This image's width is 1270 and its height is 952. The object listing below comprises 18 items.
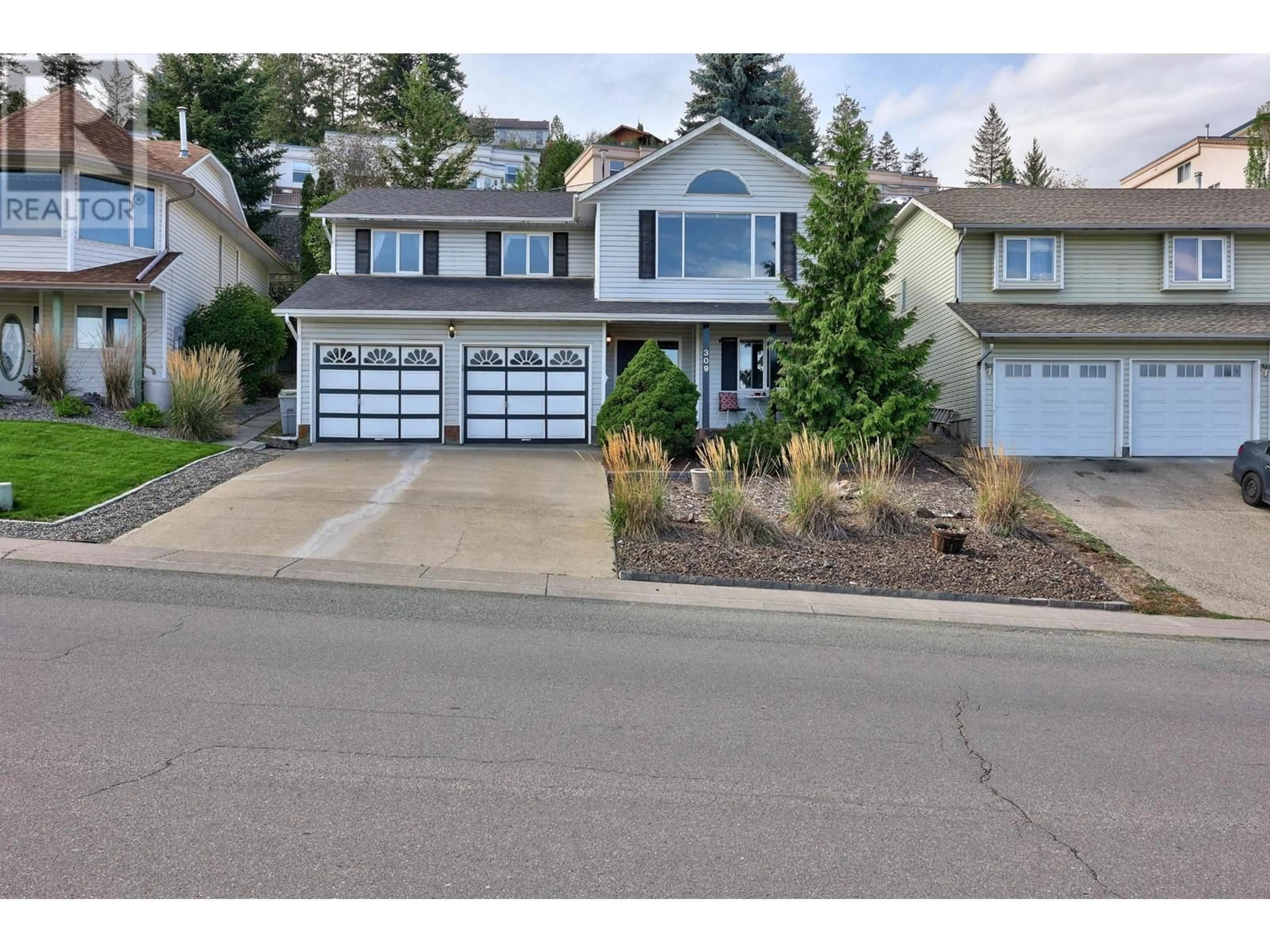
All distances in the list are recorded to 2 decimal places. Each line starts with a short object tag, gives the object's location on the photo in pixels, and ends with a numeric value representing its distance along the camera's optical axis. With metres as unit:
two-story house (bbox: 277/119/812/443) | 21.67
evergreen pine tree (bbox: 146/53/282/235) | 36.28
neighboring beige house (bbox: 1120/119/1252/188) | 40.28
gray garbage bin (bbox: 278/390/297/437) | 21.83
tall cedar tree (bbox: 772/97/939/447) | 17.84
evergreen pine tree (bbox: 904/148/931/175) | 92.81
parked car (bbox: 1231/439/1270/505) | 16.36
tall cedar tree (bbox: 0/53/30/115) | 37.34
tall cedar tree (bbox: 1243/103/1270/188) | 32.34
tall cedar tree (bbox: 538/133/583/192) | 43.53
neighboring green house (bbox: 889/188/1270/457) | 20.91
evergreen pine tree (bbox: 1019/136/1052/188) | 63.47
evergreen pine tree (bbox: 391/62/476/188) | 38.88
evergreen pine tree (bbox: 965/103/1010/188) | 70.19
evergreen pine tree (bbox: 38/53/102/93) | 40.75
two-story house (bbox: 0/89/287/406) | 21.69
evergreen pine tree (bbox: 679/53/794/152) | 38.53
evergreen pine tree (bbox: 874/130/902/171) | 90.00
